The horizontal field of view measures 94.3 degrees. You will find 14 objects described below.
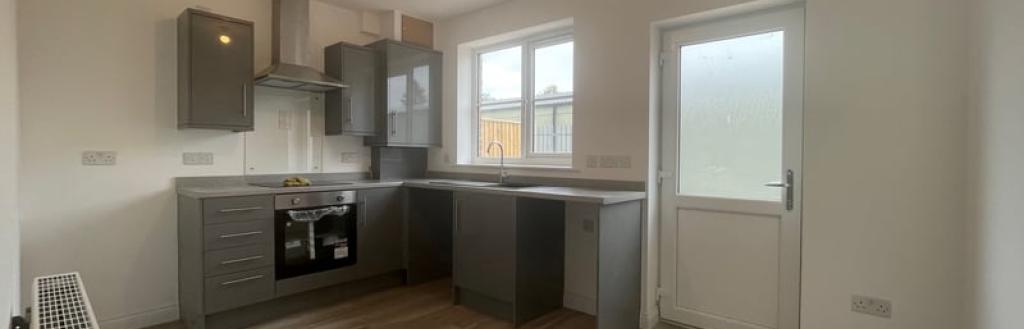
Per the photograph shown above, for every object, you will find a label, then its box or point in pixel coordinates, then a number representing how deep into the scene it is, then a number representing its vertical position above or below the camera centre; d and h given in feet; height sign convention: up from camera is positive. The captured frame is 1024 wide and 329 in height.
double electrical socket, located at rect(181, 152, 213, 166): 10.41 -0.08
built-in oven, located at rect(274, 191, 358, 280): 10.40 -1.76
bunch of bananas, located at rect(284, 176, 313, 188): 11.33 -0.65
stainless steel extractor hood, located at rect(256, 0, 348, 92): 11.02 +2.58
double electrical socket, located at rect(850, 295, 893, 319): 7.55 -2.35
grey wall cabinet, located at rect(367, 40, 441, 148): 12.97 +1.75
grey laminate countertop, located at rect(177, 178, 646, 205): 8.89 -0.71
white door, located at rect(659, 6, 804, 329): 8.64 -0.22
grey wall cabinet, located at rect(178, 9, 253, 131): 9.70 +1.75
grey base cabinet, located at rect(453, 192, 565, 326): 10.11 -2.18
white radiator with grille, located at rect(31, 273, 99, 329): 5.25 -1.86
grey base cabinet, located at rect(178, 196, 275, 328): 9.19 -2.01
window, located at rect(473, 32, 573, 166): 12.14 +1.59
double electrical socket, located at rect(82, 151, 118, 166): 9.19 -0.09
